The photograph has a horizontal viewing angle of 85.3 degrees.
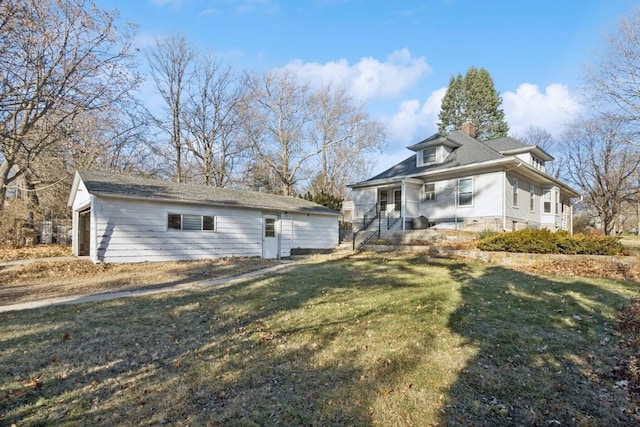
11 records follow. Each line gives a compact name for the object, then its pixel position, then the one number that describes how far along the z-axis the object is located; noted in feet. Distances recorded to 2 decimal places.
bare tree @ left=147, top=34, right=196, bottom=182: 88.58
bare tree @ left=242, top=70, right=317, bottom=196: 96.43
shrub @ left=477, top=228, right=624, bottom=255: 32.83
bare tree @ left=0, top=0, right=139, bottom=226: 30.78
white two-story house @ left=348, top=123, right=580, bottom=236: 55.62
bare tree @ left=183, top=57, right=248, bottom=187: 92.99
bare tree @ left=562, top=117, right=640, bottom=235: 88.22
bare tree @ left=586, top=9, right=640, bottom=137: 49.56
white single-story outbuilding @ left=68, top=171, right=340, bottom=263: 40.27
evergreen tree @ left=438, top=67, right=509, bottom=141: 128.06
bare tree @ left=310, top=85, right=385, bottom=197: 102.94
